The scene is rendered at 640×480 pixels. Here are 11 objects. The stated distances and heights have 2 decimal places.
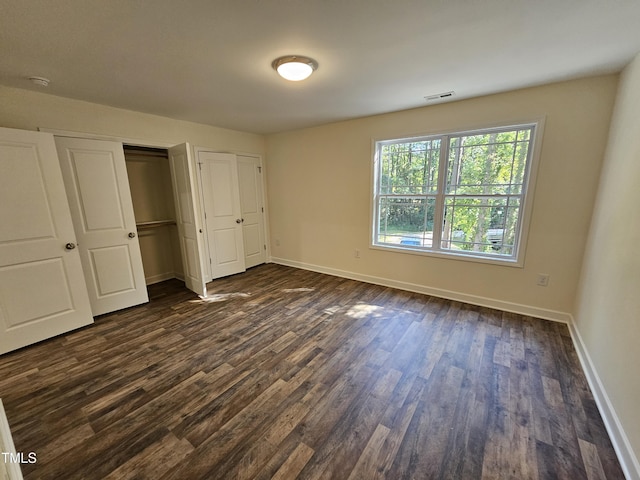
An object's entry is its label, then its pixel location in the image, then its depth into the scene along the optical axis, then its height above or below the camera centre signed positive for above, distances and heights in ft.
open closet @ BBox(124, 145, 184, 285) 12.82 -0.89
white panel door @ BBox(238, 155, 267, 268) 15.20 -0.90
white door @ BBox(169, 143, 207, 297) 11.00 -1.00
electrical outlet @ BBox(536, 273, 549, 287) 9.16 -3.20
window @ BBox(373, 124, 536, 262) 9.50 -0.06
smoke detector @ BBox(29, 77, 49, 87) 7.25 +3.30
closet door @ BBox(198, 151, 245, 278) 13.35 -0.95
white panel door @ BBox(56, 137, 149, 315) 9.16 -0.92
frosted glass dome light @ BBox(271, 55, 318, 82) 6.48 +3.22
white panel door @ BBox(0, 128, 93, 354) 7.60 -1.57
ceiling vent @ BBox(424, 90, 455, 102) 9.09 +3.43
